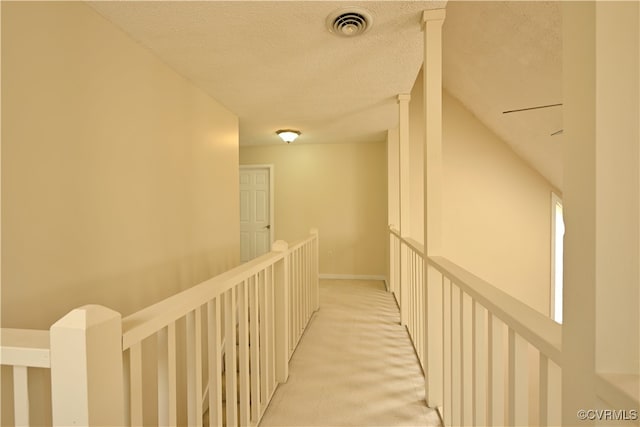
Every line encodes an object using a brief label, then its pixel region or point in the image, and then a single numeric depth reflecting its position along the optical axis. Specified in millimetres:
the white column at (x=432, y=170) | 1785
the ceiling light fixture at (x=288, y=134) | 4309
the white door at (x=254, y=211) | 5656
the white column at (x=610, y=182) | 505
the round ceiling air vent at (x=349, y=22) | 1685
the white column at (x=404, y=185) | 3081
